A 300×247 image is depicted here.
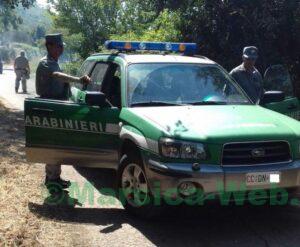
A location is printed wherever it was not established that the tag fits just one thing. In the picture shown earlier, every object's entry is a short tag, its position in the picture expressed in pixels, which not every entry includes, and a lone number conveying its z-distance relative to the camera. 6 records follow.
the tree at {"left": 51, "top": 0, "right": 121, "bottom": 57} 30.06
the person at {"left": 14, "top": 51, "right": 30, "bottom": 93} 20.30
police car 4.74
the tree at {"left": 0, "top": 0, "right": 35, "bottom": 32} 15.42
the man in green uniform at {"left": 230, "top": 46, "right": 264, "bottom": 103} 7.47
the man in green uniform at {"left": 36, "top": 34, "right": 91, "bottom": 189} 6.34
